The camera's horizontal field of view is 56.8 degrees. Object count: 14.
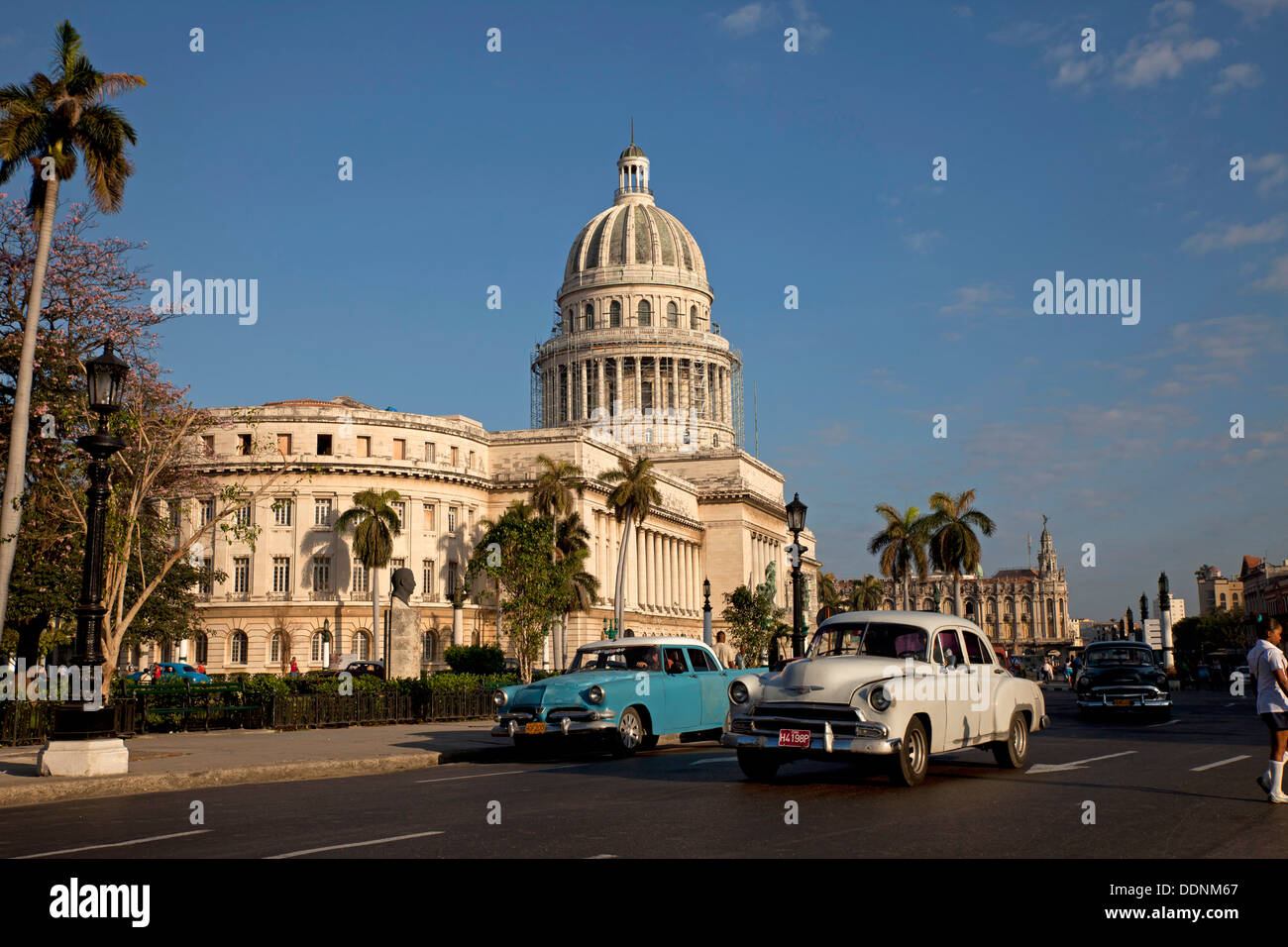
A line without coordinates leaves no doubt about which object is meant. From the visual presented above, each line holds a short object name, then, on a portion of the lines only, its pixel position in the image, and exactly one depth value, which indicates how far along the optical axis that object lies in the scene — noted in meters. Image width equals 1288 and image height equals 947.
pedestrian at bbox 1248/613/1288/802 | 11.55
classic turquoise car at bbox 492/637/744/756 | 17.75
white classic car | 12.32
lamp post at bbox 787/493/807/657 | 29.45
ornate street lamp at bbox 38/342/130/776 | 15.62
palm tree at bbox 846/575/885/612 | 136.88
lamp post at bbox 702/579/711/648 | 54.33
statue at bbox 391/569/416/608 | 34.16
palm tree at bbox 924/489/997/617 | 70.00
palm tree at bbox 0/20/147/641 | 23.09
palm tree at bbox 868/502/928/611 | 78.50
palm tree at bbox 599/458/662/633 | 72.12
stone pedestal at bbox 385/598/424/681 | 33.03
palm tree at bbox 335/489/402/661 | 64.88
